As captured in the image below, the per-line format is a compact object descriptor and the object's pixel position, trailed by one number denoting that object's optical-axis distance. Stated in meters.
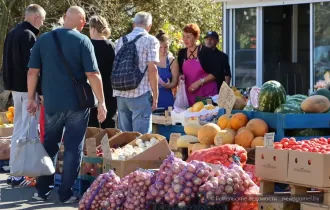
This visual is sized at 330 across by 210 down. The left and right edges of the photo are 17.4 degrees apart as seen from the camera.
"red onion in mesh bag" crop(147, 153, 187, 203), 8.94
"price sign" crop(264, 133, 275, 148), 9.17
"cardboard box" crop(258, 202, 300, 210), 8.68
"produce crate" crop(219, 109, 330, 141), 11.33
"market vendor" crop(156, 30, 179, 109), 15.87
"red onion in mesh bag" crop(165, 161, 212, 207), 8.69
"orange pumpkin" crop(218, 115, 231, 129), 12.56
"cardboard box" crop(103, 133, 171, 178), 11.46
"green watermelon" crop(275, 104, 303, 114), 11.68
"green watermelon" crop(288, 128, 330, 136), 11.47
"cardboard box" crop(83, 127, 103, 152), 13.80
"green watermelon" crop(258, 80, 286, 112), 12.16
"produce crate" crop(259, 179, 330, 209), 8.42
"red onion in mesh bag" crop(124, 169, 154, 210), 9.25
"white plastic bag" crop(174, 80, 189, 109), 15.56
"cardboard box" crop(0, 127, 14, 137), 16.29
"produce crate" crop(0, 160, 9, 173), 15.80
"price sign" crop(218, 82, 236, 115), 12.85
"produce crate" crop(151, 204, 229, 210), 8.58
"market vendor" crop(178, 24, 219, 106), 15.36
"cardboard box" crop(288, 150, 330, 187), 8.23
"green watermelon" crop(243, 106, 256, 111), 12.76
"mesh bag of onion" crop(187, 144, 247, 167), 10.58
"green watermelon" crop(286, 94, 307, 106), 12.25
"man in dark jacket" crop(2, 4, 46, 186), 13.29
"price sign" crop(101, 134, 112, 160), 11.62
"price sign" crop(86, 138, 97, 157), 12.28
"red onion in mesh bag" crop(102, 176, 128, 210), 9.63
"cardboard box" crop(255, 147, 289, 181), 8.77
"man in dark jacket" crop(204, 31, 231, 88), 15.57
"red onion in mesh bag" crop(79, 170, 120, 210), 10.00
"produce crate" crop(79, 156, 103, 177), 12.29
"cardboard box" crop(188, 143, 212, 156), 12.24
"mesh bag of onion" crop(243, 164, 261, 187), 10.15
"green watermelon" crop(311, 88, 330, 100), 12.32
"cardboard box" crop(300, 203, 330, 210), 8.17
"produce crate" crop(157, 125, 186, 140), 14.76
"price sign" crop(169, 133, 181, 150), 12.35
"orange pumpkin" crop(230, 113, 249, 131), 12.34
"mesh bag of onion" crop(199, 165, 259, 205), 8.62
